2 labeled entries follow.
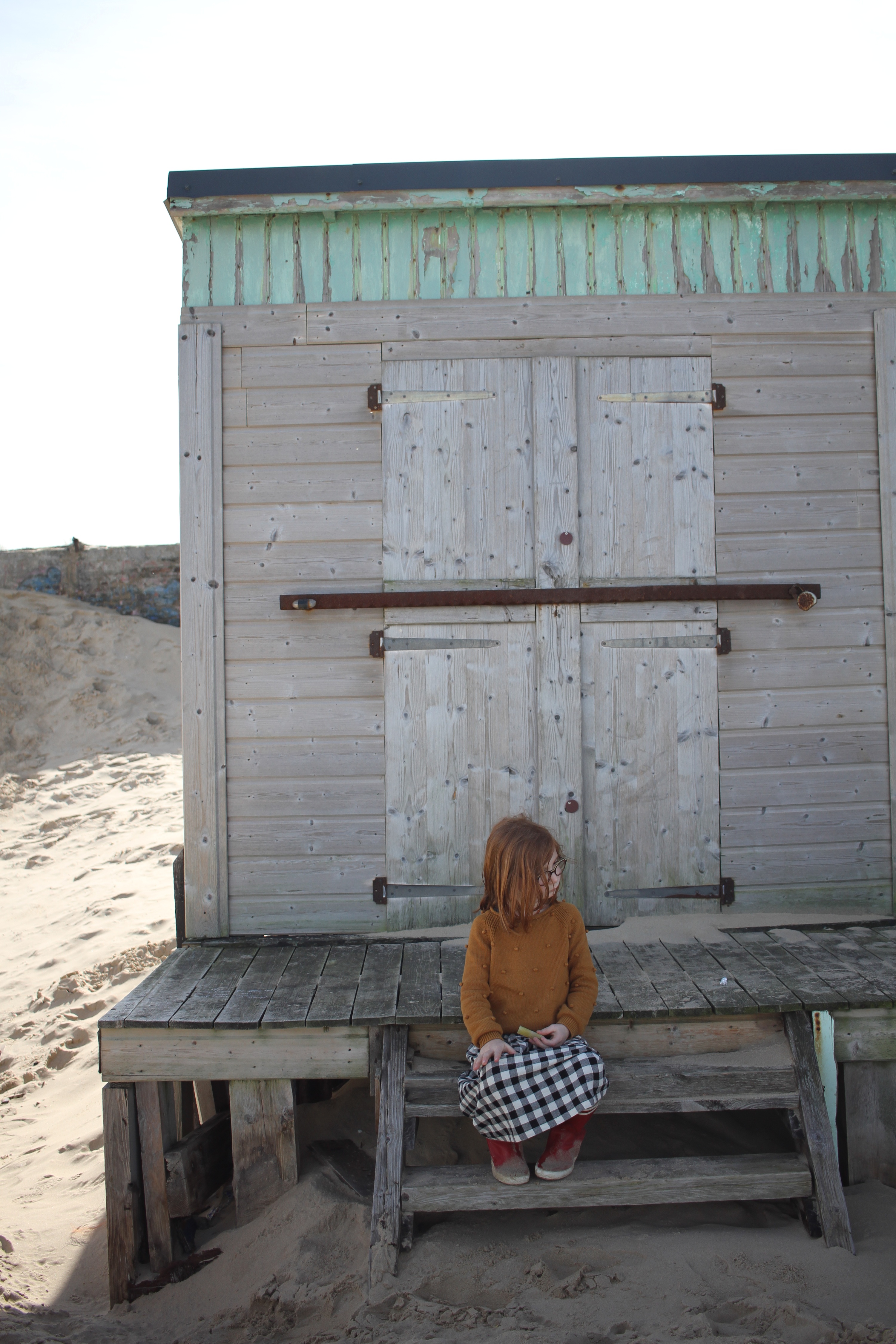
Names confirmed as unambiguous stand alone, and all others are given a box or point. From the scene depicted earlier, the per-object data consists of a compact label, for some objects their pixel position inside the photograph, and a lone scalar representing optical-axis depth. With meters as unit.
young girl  2.53
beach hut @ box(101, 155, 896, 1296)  3.82
